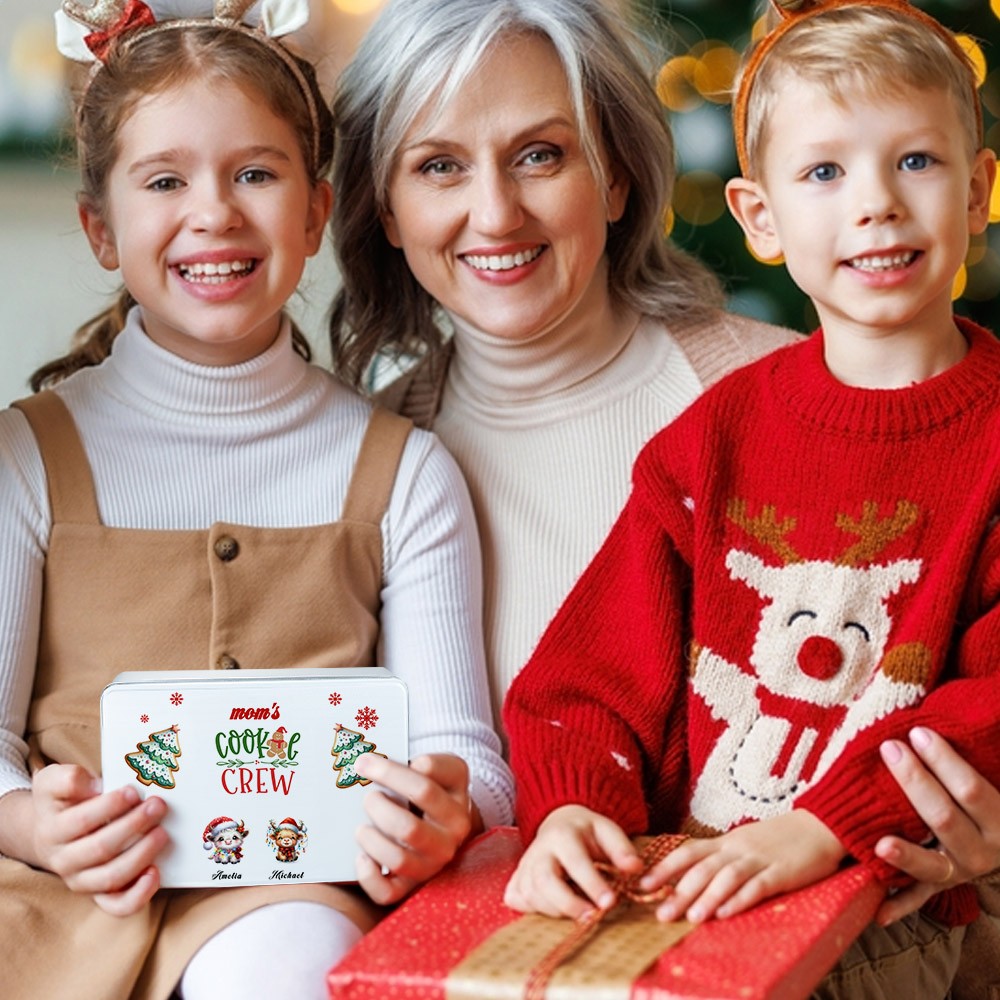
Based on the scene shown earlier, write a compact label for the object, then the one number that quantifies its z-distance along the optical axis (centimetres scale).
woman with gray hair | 157
